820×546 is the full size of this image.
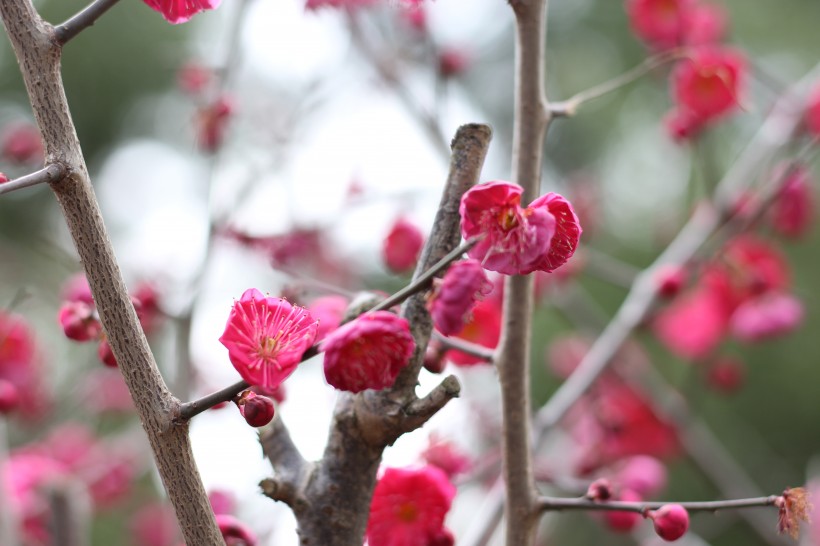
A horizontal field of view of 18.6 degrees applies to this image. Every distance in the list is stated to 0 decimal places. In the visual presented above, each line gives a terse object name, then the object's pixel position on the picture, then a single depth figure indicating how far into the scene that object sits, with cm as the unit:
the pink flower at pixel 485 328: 84
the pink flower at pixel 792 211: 161
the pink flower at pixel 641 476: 82
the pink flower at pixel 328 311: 69
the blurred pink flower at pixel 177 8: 64
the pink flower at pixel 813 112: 113
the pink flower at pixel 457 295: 59
